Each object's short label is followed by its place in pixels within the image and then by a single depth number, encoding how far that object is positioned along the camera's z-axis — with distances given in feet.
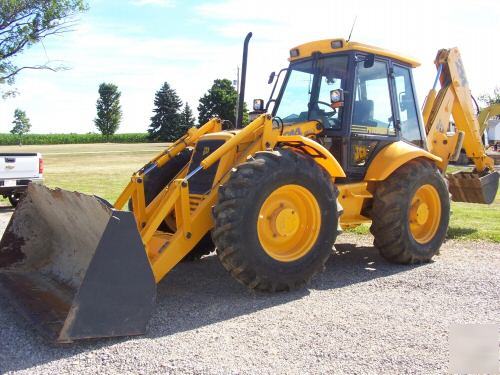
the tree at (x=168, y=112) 215.10
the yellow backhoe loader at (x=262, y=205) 14.05
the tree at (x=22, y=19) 75.56
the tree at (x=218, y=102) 183.11
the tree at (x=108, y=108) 284.61
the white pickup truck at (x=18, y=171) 41.47
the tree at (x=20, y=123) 319.86
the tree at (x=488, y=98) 221.87
